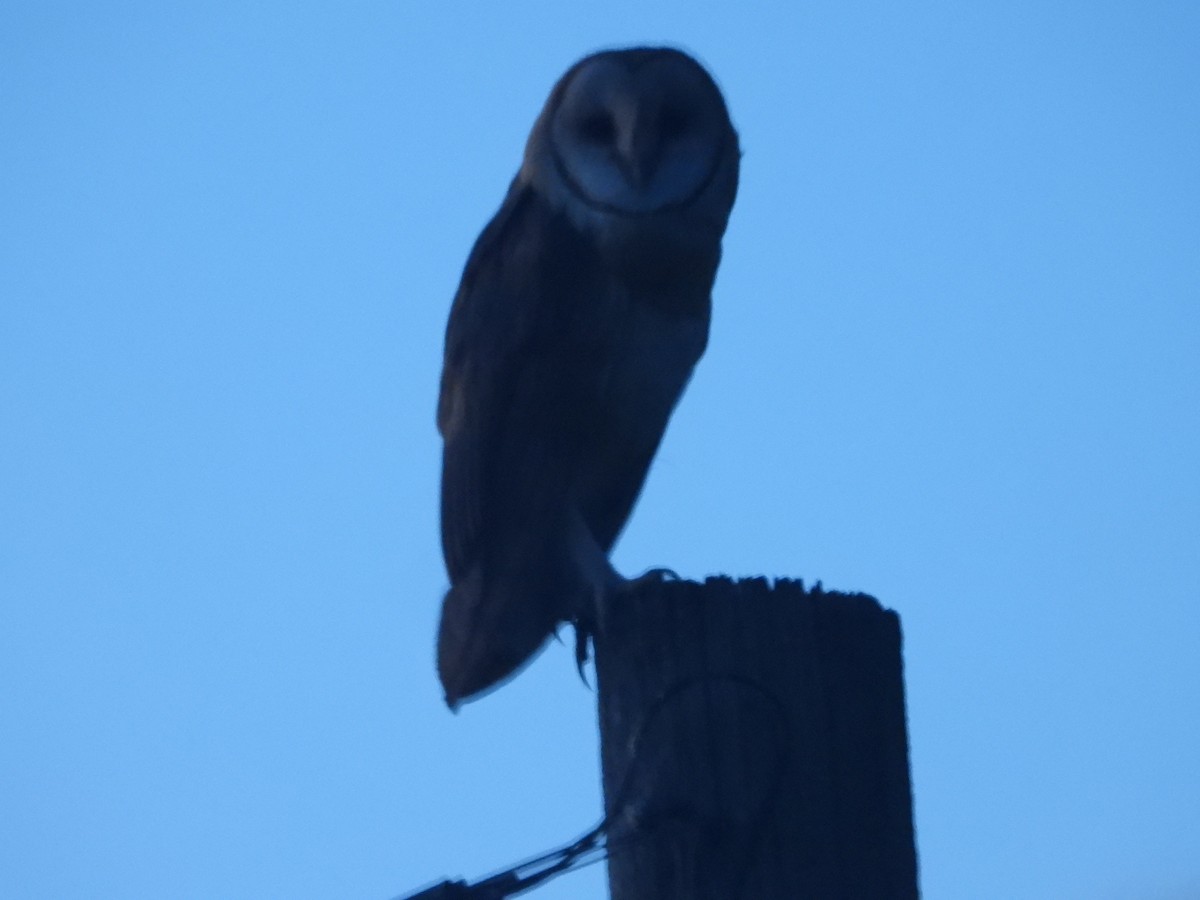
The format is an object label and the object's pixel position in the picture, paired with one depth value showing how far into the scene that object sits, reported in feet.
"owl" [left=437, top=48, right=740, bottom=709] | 37.14
